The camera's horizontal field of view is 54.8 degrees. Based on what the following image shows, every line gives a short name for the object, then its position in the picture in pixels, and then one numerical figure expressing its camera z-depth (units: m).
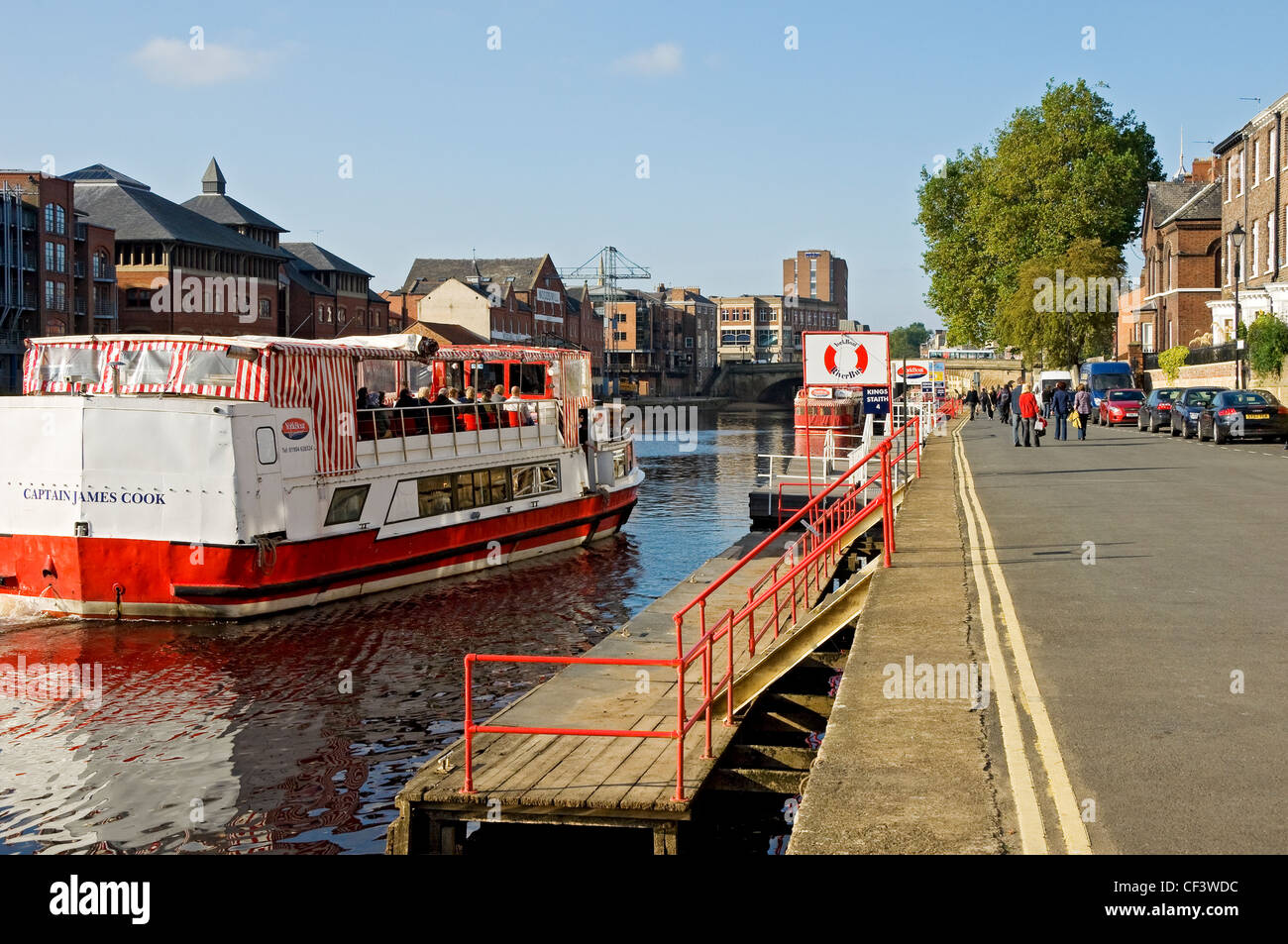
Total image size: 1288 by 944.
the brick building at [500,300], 126.00
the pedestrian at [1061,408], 43.28
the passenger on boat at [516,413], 30.03
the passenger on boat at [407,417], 25.16
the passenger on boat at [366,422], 24.08
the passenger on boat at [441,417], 26.39
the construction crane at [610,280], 163.11
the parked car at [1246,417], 39.53
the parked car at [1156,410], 48.47
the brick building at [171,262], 89.06
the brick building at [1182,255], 69.81
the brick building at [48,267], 78.38
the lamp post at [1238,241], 47.38
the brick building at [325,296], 108.56
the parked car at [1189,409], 43.41
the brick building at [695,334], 191.77
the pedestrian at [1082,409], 44.78
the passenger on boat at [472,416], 27.56
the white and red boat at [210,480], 20.14
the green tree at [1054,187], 74.88
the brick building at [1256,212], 52.66
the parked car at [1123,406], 56.50
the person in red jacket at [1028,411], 39.03
